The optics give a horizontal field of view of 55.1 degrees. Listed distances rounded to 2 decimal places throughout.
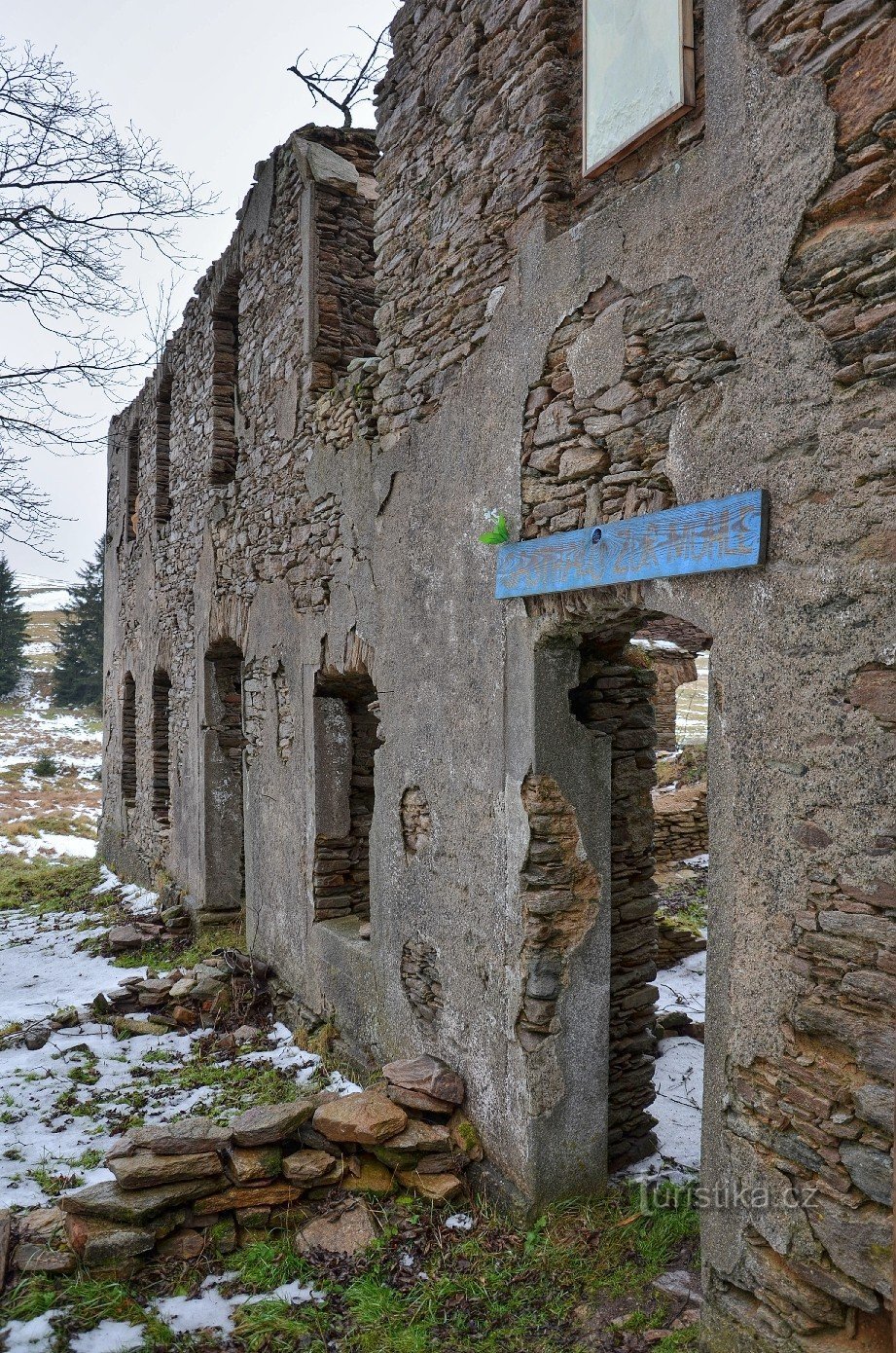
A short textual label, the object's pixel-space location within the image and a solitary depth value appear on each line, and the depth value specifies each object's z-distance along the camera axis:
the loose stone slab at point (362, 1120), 3.93
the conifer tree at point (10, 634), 33.31
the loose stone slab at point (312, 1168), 3.88
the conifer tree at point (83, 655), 34.03
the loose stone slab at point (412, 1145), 3.92
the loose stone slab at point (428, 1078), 4.04
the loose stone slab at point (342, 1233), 3.63
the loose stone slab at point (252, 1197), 3.76
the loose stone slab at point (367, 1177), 3.95
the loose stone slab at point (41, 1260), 3.37
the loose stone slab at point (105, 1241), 3.43
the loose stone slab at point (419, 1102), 4.02
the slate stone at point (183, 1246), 3.59
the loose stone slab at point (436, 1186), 3.79
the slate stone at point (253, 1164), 3.81
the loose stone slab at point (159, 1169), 3.67
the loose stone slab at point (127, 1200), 3.57
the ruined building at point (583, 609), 2.36
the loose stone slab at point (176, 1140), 3.83
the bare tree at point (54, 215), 6.46
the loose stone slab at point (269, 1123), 3.92
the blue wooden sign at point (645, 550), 2.60
